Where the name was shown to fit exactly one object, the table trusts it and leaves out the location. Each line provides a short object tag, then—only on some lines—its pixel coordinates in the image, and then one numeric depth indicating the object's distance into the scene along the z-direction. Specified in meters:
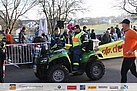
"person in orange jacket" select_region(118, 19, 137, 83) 6.10
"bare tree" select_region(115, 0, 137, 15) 36.46
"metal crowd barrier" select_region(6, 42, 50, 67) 11.42
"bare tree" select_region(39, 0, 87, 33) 36.88
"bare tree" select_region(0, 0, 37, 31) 33.72
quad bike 7.31
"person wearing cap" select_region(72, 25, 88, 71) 7.40
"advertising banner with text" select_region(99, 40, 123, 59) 13.20
